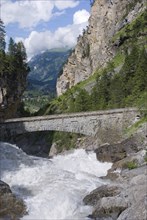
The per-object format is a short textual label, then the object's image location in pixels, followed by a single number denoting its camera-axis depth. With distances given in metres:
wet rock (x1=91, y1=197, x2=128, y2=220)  21.86
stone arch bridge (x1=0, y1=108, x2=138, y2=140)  45.59
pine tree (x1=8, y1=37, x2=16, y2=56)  64.87
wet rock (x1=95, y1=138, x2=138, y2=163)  37.16
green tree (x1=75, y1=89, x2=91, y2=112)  62.62
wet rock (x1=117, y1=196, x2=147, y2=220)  19.12
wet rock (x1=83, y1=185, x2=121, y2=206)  24.58
